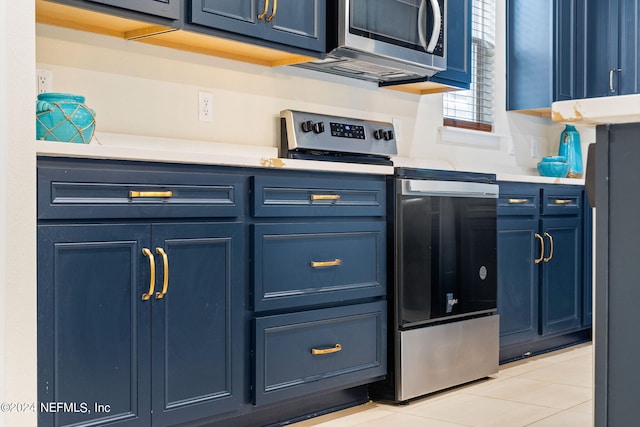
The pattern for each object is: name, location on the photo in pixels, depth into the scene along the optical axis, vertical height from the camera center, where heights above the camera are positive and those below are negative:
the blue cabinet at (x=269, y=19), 2.59 +0.64
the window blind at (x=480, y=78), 4.48 +0.72
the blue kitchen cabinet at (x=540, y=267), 3.72 -0.35
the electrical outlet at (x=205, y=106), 2.98 +0.36
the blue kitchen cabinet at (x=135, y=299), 1.98 -0.28
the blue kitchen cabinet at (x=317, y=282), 2.53 -0.29
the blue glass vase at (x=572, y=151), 4.93 +0.31
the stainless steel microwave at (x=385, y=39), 3.05 +0.67
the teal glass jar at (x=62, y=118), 2.17 +0.23
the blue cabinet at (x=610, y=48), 4.88 +0.96
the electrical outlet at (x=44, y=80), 2.47 +0.38
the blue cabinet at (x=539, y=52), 4.65 +0.90
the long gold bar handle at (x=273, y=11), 2.79 +0.68
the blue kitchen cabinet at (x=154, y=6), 2.34 +0.60
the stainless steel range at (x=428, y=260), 3.00 -0.25
